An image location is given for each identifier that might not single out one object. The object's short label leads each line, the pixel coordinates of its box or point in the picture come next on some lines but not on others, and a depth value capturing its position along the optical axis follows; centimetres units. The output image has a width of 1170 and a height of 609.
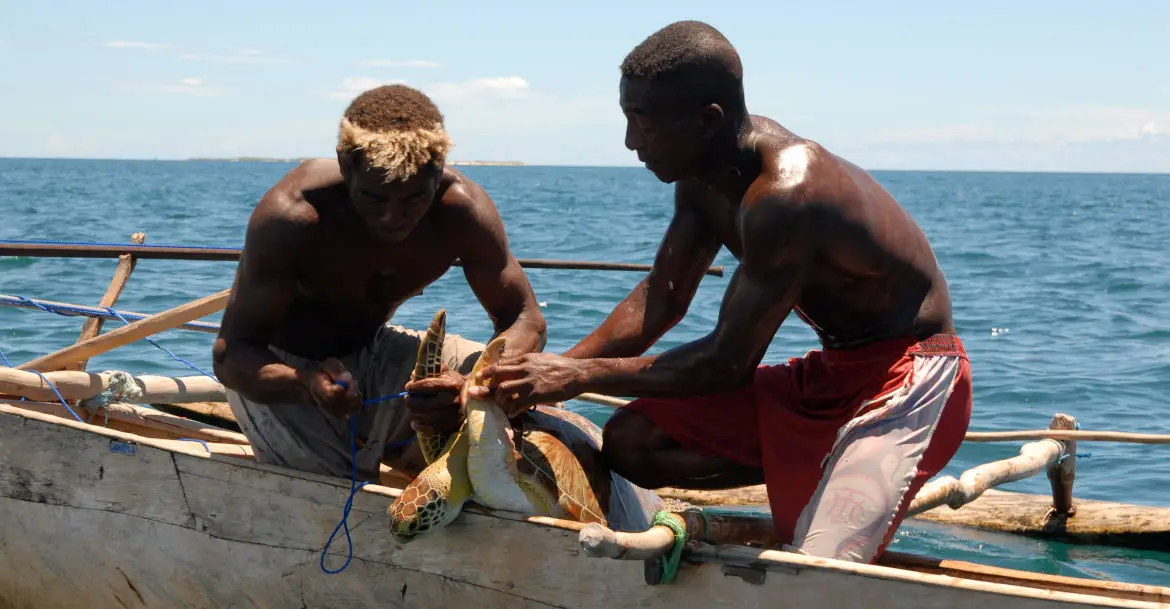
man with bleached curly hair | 360
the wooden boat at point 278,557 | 305
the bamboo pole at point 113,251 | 645
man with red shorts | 323
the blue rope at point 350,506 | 359
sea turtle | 334
